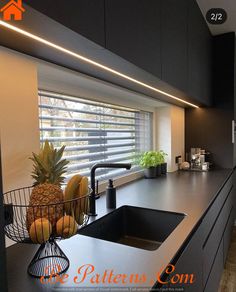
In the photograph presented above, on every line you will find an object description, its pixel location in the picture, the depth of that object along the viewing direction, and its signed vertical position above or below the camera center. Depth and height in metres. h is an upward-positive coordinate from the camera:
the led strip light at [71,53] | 0.73 +0.36
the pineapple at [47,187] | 0.71 -0.15
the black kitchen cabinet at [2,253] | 0.59 -0.29
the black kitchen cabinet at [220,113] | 2.92 +0.32
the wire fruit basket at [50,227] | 0.68 -0.27
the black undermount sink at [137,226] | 1.32 -0.53
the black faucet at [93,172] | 1.26 -0.19
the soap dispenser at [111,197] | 1.42 -0.36
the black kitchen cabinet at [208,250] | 1.01 -0.66
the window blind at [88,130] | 1.43 +0.07
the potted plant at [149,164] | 2.36 -0.26
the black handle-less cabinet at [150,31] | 0.77 +0.52
